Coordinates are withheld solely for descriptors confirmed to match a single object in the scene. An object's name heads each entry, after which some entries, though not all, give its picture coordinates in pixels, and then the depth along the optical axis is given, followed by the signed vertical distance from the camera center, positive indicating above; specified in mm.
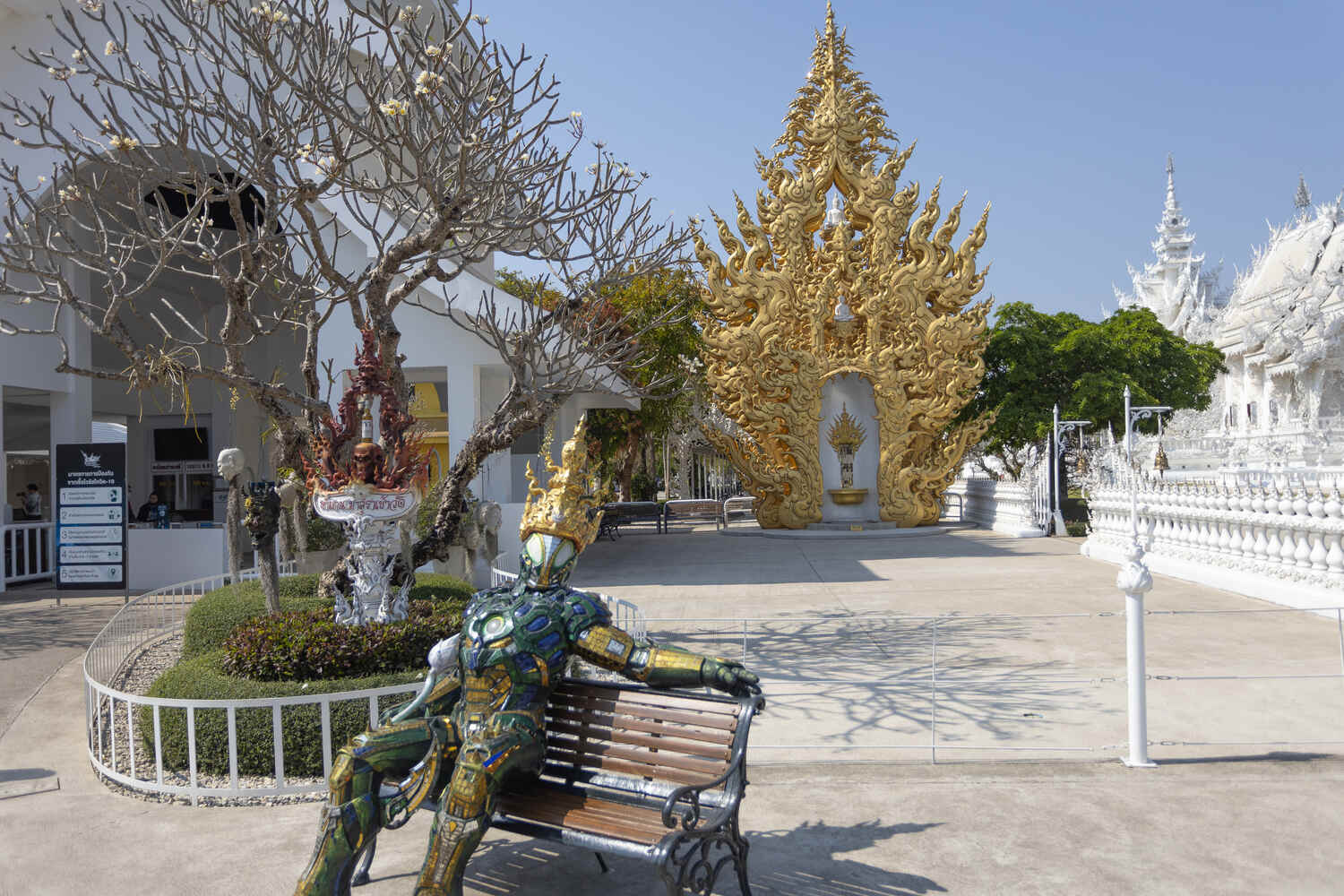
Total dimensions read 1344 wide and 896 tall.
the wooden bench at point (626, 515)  21562 -1549
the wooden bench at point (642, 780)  3264 -1283
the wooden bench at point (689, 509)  26183 -1505
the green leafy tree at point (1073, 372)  23922 +2277
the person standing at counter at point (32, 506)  19203 -882
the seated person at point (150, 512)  18403 -1020
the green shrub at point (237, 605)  7820 -1290
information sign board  12133 -688
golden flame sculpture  21828 +3275
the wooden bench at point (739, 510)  28359 -1760
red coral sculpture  6680 +159
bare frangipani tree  7488 +2385
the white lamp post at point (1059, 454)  19802 -4
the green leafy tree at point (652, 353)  24922 +3080
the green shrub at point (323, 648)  5656 -1188
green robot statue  3352 -979
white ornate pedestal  6520 -540
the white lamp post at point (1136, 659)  5105 -1164
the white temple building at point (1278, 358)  31234 +3711
